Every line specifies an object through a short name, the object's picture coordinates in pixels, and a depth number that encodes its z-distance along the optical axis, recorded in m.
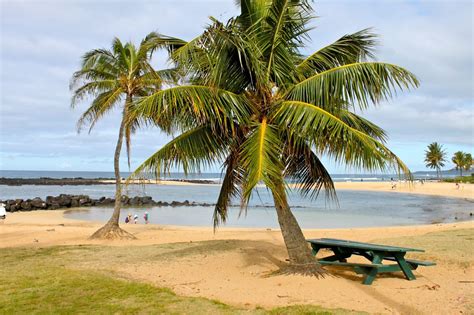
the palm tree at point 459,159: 94.12
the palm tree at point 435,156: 92.50
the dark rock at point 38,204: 35.69
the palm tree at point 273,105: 6.74
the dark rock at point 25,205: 34.52
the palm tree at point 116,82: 14.40
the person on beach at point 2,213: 22.47
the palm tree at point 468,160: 94.25
